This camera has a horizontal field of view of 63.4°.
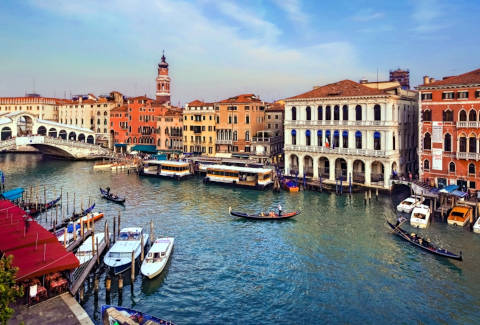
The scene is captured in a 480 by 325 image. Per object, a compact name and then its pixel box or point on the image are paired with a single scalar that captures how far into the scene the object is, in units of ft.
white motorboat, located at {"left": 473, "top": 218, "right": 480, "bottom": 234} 84.58
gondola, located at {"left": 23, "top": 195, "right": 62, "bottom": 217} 103.83
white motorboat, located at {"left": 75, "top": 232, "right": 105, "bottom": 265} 67.28
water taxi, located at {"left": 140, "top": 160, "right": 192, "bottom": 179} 164.04
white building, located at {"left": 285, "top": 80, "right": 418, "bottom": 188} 125.80
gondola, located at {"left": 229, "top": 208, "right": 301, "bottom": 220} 97.60
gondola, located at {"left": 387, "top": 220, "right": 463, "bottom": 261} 70.37
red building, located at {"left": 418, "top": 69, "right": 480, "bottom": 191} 105.91
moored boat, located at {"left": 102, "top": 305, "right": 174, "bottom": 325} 46.26
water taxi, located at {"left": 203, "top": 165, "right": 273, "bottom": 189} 138.51
